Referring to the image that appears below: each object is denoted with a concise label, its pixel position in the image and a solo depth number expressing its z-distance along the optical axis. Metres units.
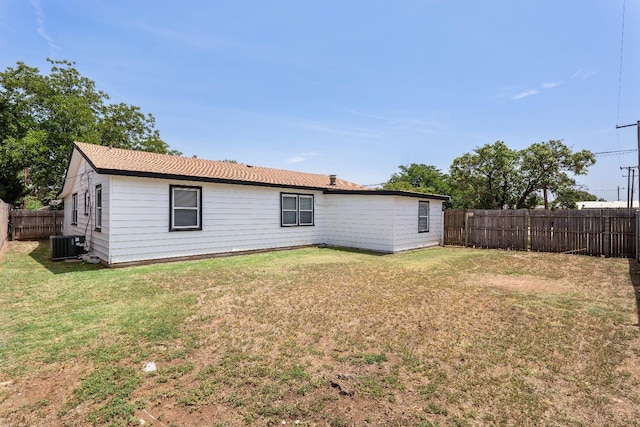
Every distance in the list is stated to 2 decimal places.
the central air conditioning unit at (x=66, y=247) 9.84
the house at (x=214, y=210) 9.13
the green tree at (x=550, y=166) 21.48
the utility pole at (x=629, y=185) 37.28
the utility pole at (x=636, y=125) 16.14
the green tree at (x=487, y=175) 22.75
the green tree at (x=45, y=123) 19.61
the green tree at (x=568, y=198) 22.95
